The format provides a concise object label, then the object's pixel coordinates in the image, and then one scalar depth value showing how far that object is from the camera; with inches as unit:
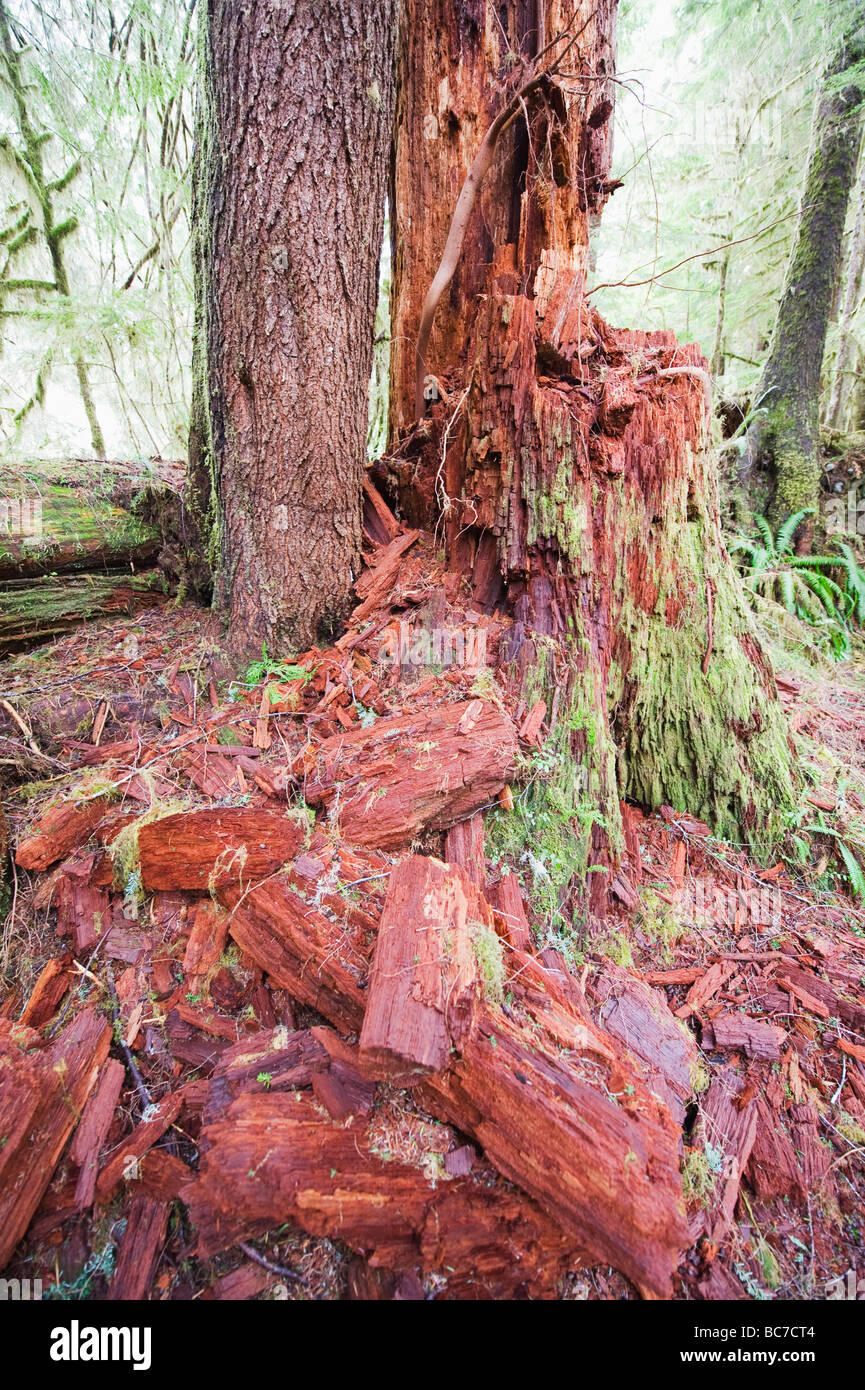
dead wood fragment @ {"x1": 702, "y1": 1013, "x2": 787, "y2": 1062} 74.9
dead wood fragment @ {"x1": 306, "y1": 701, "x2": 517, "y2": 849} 75.9
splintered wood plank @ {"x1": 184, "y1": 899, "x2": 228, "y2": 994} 69.1
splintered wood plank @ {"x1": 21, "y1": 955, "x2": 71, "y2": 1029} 63.7
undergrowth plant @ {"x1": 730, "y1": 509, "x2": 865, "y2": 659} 217.5
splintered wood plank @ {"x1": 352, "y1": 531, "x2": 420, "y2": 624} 104.0
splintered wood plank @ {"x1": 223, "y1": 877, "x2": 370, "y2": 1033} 62.1
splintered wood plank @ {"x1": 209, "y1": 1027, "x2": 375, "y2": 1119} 56.9
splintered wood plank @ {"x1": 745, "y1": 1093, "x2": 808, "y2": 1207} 63.6
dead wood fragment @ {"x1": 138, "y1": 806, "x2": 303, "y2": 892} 71.7
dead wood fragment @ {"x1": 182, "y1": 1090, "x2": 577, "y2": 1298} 50.1
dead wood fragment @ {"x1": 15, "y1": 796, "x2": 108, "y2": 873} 71.2
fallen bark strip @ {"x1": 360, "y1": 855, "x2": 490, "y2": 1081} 52.5
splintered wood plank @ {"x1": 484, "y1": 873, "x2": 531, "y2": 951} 69.7
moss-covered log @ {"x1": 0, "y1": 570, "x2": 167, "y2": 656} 111.8
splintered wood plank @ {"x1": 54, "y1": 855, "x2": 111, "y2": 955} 69.5
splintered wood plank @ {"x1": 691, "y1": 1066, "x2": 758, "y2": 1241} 59.5
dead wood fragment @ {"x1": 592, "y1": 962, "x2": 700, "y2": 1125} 68.0
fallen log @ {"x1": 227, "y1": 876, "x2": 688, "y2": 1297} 49.7
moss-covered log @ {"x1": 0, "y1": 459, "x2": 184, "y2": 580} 116.5
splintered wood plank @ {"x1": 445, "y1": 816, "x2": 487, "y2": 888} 76.4
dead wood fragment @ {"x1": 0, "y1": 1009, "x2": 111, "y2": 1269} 52.5
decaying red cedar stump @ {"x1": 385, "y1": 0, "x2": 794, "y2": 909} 93.4
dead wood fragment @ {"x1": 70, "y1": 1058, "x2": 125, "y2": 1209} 54.6
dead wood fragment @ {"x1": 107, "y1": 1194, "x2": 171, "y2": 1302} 50.3
